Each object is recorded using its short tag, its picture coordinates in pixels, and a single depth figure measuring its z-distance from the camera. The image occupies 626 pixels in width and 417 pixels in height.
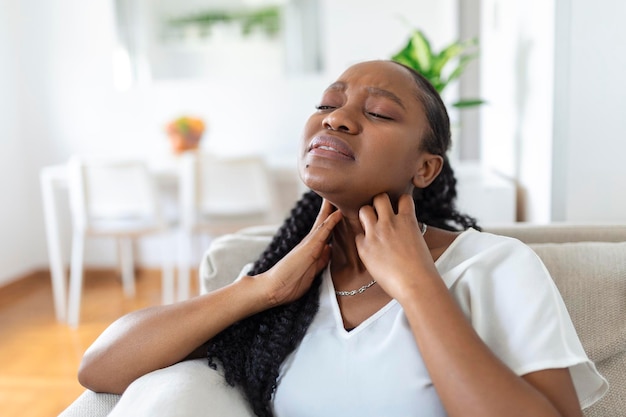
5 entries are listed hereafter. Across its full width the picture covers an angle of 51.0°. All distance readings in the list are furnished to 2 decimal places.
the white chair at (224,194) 3.08
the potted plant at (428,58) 2.35
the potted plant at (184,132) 3.58
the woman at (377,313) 0.83
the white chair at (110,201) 3.16
